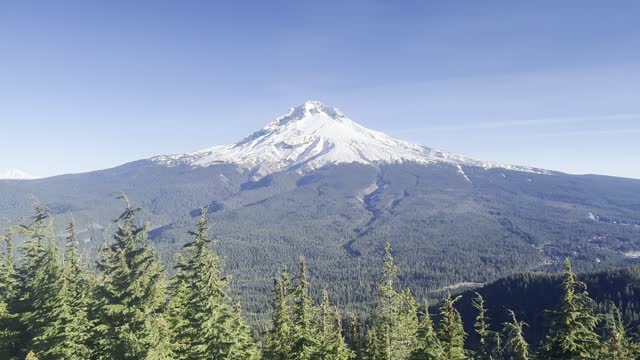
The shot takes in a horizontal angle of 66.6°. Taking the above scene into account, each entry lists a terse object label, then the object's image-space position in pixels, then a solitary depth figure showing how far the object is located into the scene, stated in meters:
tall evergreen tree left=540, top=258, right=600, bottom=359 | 22.05
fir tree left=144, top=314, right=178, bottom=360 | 27.45
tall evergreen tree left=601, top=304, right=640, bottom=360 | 23.91
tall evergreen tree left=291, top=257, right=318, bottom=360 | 35.34
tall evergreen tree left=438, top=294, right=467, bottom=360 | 35.69
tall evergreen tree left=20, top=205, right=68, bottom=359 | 33.84
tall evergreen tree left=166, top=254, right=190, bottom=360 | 33.69
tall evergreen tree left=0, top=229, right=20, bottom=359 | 38.66
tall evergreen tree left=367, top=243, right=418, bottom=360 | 31.52
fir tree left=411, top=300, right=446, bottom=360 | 29.61
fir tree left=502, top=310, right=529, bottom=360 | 23.52
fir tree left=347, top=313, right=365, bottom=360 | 43.82
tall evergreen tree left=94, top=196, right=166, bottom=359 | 28.86
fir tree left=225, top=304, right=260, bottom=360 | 30.50
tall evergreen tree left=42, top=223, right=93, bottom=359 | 33.09
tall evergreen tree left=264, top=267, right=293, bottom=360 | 37.25
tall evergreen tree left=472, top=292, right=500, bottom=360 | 33.06
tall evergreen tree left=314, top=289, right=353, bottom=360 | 36.28
